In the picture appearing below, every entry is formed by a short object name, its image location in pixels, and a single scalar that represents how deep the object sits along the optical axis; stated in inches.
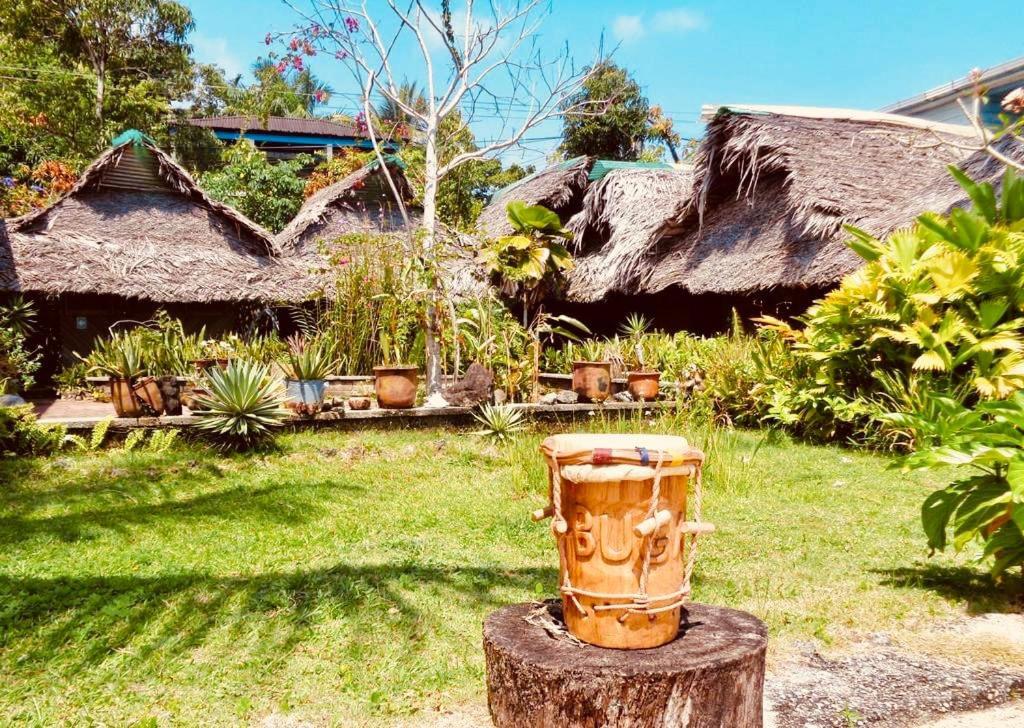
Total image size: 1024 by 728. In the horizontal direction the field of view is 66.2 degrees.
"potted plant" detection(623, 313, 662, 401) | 375.2
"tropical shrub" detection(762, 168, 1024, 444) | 251.4
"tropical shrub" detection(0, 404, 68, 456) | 253.0
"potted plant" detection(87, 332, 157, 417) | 280.8
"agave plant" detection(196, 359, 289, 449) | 269.3
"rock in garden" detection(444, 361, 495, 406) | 345.7
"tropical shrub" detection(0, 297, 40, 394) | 377.1
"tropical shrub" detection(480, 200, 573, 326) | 452.1
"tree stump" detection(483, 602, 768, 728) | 79.2
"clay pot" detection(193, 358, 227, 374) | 384.9
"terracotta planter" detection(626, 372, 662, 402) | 375.2
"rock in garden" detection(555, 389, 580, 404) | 365.1
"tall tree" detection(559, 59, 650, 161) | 947.3
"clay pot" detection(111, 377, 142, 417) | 280.5
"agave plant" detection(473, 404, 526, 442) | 317.4
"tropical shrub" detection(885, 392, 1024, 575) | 120.2
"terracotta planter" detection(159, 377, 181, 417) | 288.5
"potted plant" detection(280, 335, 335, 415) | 308.5
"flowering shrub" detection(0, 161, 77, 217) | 643.5
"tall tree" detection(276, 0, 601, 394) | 374.6
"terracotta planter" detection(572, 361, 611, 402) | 370.6
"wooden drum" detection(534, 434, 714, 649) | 81.6
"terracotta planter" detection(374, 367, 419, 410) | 326.0
